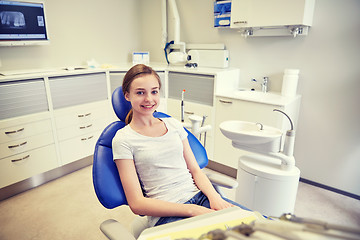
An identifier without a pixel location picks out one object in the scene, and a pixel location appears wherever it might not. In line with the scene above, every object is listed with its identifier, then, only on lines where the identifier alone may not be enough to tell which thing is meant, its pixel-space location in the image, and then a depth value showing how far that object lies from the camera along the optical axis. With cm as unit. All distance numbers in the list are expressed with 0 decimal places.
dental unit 157
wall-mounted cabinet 192
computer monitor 208
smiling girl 98
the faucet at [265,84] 242
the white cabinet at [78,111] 227
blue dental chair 87
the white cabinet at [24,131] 196
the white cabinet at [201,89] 238
